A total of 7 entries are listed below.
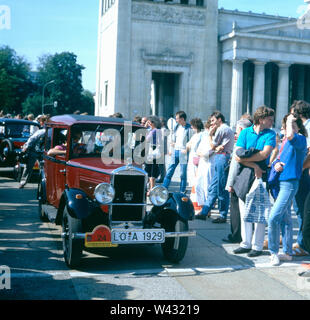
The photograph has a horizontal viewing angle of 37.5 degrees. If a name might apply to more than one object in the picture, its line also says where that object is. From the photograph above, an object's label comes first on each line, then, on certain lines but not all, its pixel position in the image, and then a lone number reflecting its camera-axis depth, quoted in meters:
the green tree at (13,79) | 62.25
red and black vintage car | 5.61
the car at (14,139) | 14.21
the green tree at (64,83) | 76.00
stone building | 39.66
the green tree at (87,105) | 79.46
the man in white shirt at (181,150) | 11.05
